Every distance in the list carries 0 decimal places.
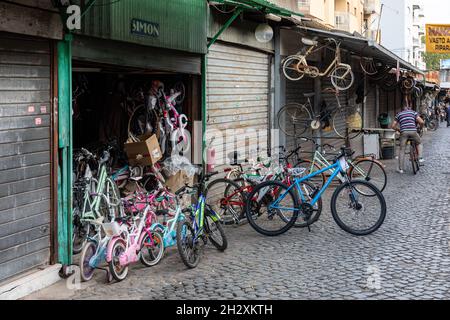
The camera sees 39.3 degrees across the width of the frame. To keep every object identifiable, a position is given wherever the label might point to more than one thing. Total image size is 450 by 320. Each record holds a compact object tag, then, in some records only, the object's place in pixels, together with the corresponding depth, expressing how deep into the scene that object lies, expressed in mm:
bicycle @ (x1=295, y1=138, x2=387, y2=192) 10664
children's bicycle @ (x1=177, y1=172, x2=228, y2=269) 7047
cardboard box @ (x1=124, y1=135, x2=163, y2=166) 9570
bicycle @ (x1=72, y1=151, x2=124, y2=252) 7852
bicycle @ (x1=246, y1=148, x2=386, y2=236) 8586
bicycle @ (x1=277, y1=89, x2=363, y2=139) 14086
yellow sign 23906
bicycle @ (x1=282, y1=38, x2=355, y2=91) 13539
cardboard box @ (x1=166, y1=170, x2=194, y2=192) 10250
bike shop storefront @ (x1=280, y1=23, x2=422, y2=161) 14320
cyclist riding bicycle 15531
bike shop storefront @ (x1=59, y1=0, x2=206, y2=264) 7973
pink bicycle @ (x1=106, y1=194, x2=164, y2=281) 6605
